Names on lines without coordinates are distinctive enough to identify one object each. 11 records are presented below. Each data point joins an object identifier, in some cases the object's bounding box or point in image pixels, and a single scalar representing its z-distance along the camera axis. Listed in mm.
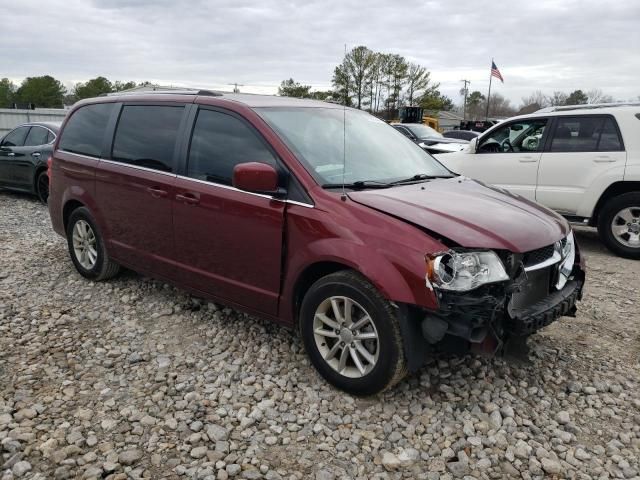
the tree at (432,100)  59750
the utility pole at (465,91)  69850
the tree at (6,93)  77250
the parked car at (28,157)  9625
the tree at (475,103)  85400
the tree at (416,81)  58556
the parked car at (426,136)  13466
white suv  6500
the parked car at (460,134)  21964
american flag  27641
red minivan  2908
